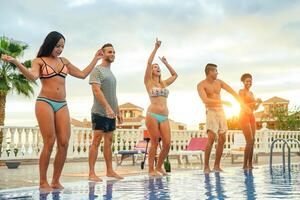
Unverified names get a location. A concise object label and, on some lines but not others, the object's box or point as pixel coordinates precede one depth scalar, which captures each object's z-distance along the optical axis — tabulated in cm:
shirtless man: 864
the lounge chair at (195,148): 1308
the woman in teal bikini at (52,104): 534
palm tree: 1880
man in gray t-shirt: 680
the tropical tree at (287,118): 4050
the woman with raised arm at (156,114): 769
